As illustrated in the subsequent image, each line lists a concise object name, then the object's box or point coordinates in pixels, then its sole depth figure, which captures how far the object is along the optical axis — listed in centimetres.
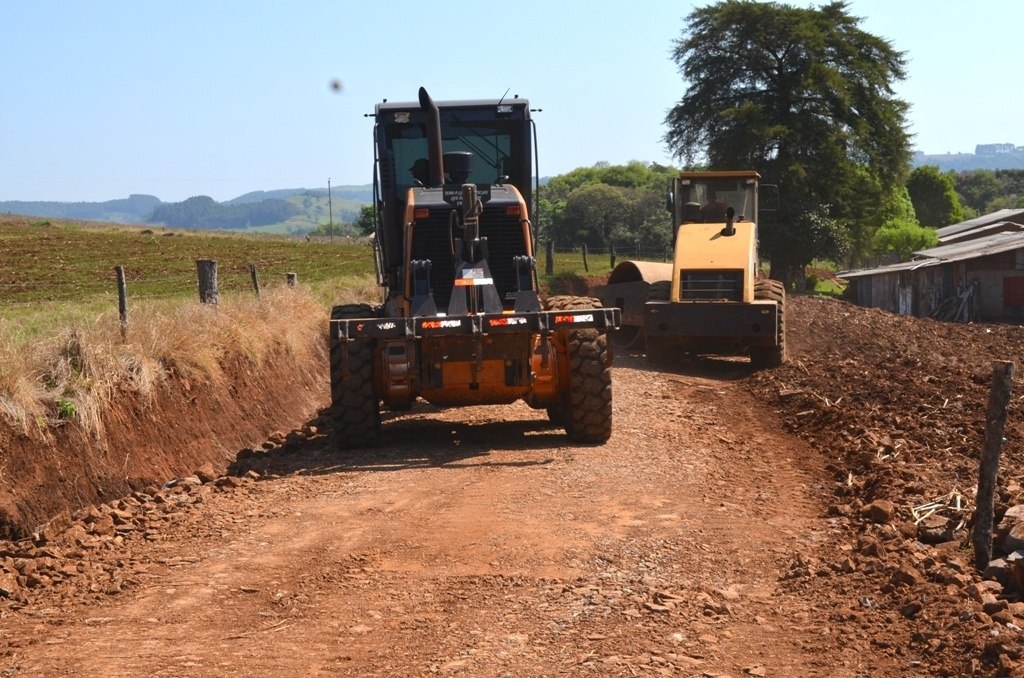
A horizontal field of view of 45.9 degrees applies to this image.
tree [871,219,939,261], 7086
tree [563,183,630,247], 8588
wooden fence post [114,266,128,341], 1207
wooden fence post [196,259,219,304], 1570
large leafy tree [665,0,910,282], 4066
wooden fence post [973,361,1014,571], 699
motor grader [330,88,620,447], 1120
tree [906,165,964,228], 9969
